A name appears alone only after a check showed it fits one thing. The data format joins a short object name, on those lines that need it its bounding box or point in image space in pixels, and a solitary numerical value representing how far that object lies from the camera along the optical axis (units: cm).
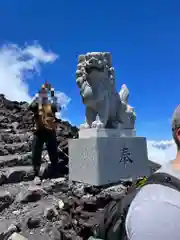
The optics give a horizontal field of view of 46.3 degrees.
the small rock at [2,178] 488
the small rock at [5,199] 405
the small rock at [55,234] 303
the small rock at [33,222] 336
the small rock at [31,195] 407
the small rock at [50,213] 347
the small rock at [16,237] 305
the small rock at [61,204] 354
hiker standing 492
